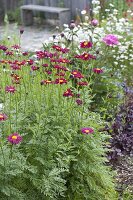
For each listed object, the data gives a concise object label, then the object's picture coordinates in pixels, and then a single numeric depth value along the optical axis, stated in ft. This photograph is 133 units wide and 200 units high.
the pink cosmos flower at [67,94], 9.62
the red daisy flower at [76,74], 10.18
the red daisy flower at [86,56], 10.90
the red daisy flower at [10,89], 9.20
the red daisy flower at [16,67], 10.55
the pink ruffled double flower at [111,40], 13.85
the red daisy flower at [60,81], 9.88
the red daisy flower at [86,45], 11.43
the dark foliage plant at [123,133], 14.01
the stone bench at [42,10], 32.32
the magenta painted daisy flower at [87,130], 9.32
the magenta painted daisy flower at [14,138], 8.28
